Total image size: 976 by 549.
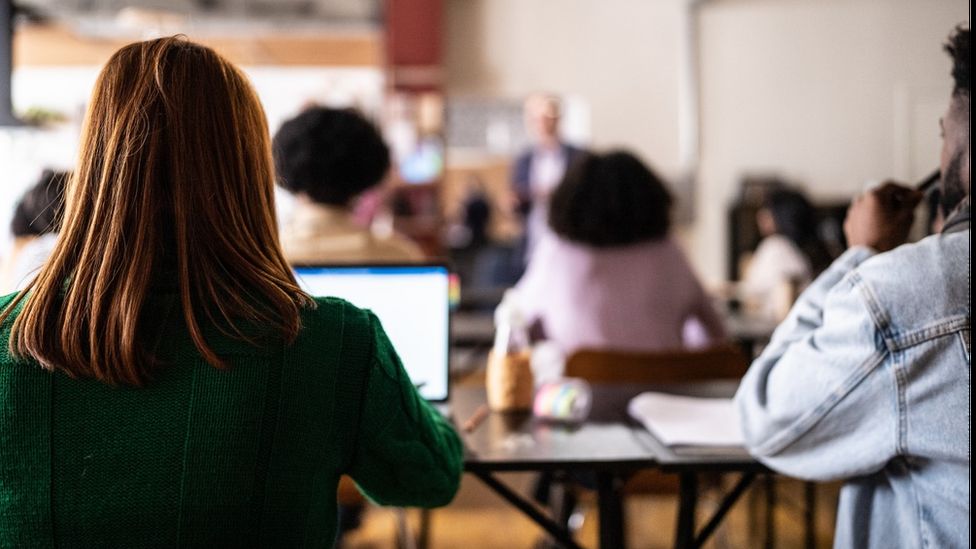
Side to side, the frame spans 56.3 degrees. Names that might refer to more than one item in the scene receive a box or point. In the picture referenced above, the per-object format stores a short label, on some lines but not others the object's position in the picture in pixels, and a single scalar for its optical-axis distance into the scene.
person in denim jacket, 1.12
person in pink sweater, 2.50
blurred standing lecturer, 5.45
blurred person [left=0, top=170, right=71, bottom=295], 2.11
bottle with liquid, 1.80
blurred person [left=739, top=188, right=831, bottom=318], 3.91
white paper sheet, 1.54
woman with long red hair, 0.94
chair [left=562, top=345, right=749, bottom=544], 2.08
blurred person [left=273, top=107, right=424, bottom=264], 2.40
